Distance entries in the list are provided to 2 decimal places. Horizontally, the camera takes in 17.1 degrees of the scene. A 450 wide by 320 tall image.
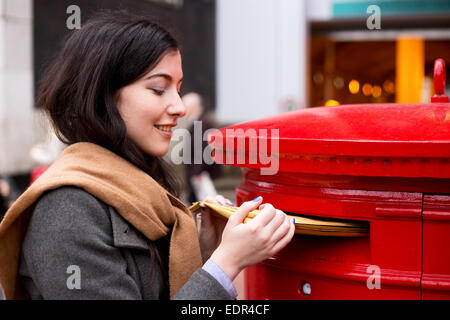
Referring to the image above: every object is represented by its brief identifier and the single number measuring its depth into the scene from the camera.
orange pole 12.15
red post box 2.24
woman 2.15
